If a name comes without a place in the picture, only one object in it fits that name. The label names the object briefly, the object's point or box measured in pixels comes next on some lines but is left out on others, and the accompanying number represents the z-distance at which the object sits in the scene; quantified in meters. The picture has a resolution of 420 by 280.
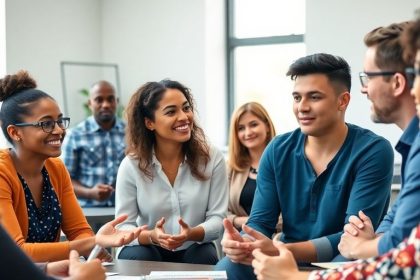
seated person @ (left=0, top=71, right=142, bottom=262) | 2.78
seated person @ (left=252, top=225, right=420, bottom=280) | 1.56
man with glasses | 2.26
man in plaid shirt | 5.08
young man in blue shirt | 2.82
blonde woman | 4.13
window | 6.13
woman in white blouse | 3.38
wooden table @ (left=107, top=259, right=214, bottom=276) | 2.47
